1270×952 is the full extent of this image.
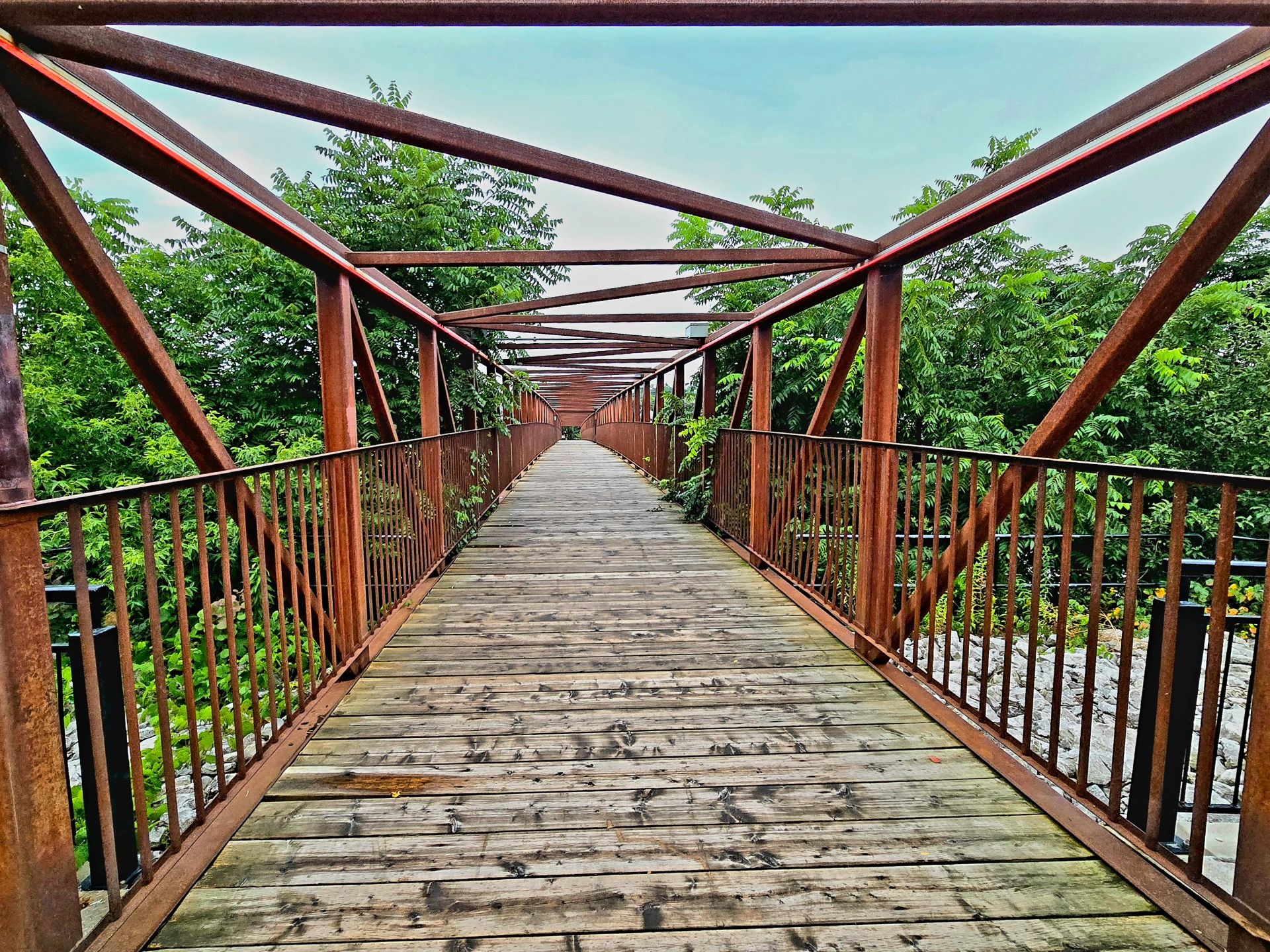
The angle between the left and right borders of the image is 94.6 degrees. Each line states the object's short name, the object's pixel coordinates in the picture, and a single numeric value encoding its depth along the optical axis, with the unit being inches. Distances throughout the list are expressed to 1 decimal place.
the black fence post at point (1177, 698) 64.4
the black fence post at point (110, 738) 60.1
